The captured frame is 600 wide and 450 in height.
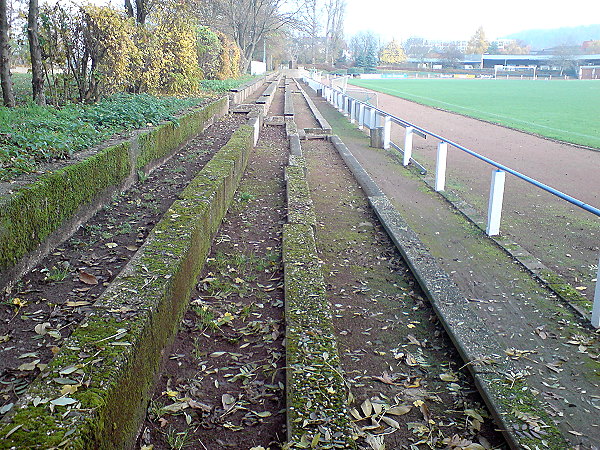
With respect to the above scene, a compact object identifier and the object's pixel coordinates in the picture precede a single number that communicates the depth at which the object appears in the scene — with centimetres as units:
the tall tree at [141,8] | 1619
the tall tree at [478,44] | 14268
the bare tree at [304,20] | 4591
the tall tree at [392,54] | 13112
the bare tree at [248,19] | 4066
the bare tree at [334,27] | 10100
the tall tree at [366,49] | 10450
